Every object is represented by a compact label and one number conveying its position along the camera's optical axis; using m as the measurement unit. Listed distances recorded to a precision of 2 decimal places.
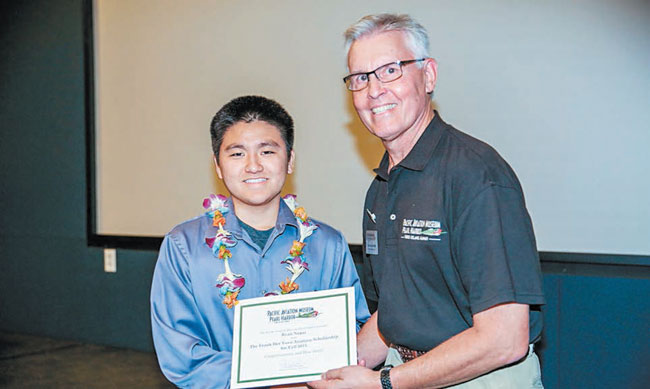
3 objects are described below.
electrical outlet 5.06
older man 1.67
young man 2.10
